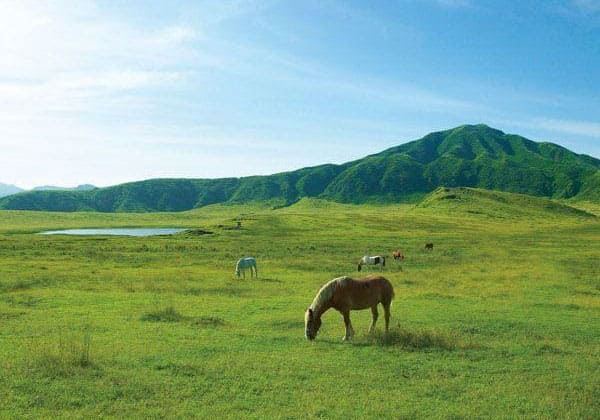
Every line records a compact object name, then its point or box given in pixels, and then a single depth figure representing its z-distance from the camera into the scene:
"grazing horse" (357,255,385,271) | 47.69
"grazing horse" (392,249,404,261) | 53.56
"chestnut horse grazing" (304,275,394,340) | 18.75
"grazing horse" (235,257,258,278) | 39.03
